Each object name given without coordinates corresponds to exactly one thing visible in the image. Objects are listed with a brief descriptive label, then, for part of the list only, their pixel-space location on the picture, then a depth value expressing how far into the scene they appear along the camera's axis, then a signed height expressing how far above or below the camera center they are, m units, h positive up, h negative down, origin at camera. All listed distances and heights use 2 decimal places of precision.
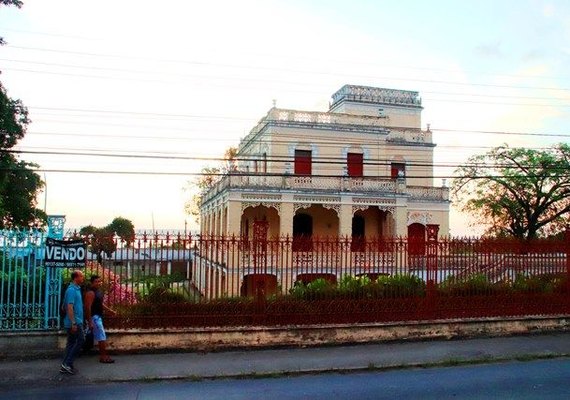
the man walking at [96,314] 8.70 -1.23
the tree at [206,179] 38.59 +4.68
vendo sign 9.13 -0.23
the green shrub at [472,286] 11.02 -0.94
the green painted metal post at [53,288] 9.20 -0.84
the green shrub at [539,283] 11.55 -0.91
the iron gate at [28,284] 9.07 -0.76
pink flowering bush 9.50 -0.90
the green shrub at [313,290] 10.29 -0.96
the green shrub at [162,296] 9.62 -1.03
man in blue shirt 8.05 -1.26
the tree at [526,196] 31.06 +2.71
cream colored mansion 25.23 +2.89
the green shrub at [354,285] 10.48 -0.88
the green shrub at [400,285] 10.66 -0.90
